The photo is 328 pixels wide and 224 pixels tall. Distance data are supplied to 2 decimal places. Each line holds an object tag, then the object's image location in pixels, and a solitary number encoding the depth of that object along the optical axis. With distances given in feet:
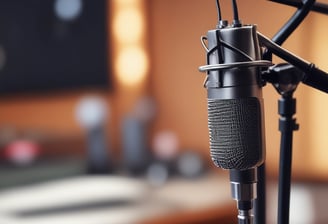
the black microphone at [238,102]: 1.70
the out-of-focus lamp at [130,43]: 9.26
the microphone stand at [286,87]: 1.82
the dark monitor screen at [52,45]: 8.10
